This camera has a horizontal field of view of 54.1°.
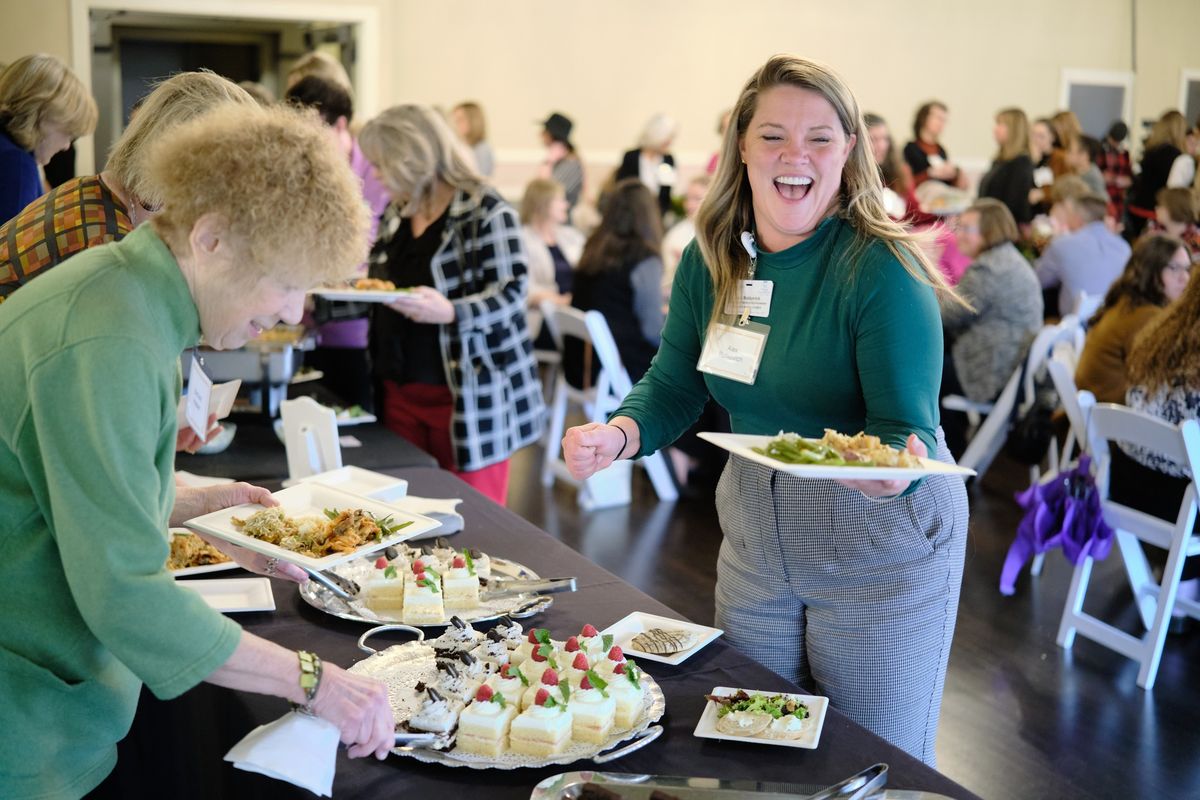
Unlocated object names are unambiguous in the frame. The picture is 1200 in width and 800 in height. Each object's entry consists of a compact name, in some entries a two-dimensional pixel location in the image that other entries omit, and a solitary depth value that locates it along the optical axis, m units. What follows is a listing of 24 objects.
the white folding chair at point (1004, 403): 4.88
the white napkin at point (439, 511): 2.29
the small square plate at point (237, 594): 1.89
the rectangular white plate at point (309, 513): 1.68
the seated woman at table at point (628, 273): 5.10
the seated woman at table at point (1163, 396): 3.41
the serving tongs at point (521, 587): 1.93
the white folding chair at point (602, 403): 4.96
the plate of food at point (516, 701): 1.42
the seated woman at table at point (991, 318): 5.18
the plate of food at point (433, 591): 1.83
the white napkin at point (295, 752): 1.20
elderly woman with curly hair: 1.07
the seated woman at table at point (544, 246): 6.41
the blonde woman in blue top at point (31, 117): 2.90
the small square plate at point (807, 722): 1.44
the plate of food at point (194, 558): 2.05
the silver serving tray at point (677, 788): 1.30
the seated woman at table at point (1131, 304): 4.14
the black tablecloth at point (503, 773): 1.38
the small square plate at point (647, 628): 1.68
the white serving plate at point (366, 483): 2.38
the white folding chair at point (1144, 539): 3.26
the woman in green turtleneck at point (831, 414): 1.68
